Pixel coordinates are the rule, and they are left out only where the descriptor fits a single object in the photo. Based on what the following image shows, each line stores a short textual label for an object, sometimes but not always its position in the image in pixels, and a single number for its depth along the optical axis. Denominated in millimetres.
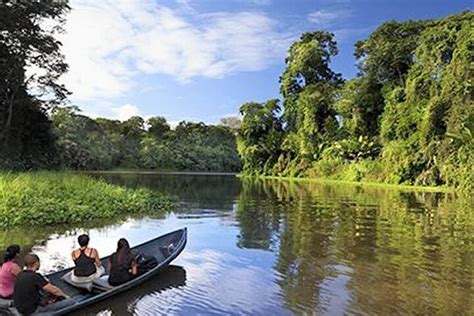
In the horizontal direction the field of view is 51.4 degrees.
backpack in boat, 8886
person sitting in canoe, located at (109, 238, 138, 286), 8109
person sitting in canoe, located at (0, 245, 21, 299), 6723
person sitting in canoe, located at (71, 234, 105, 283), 7801
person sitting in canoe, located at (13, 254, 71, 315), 6262
